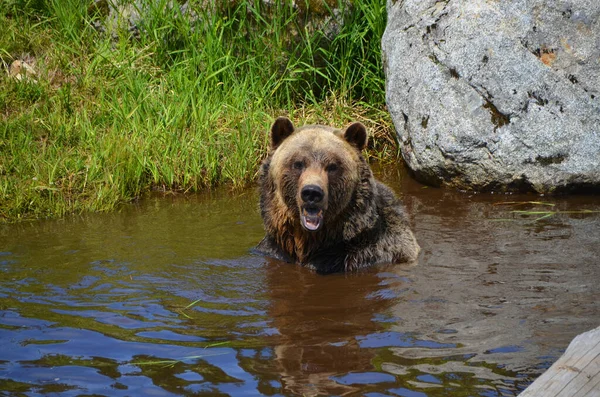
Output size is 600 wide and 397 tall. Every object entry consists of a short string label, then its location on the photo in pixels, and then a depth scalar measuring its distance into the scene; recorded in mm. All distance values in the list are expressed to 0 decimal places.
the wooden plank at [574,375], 6258
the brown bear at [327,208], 11516
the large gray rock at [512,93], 14844
